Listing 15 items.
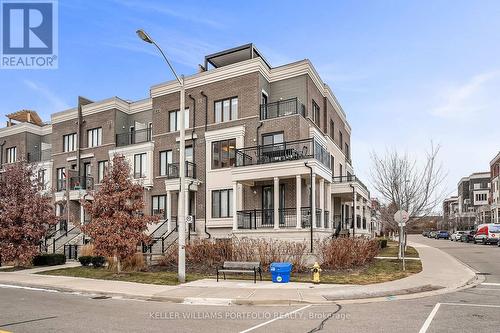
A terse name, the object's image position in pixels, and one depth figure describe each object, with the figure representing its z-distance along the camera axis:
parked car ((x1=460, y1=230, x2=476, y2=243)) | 54.34
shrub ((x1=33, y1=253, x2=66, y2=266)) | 23.66
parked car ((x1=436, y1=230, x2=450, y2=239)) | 76.30
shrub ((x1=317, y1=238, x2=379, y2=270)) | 18.88
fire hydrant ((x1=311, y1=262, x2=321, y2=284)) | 15.12
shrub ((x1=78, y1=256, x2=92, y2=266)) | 22.14
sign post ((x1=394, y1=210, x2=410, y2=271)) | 19.44
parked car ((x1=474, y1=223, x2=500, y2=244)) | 46.12
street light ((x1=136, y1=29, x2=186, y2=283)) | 15.53
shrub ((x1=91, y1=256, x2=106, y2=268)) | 21.67
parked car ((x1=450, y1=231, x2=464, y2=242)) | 60.05
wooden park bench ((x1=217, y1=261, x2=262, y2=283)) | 16.27
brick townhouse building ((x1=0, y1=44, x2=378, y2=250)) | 23.91
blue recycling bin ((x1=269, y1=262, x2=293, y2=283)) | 15.59
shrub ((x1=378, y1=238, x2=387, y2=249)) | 36.69
